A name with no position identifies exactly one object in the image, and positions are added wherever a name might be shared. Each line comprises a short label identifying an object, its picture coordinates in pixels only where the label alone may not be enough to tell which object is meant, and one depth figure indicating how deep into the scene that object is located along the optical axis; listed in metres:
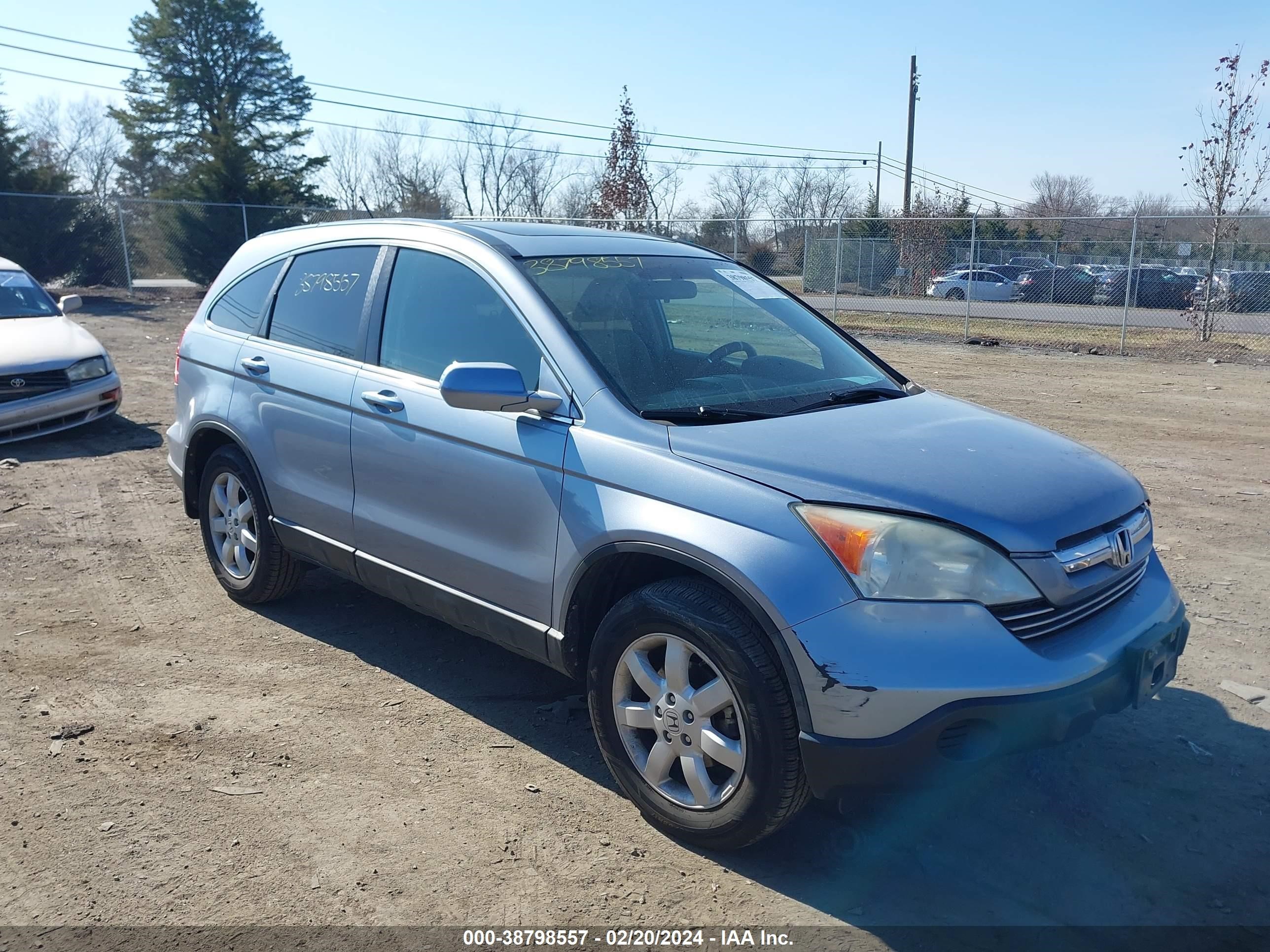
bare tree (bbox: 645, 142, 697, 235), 22.47
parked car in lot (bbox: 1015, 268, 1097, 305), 22.84
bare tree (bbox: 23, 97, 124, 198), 50.47
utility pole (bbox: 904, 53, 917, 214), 36.62
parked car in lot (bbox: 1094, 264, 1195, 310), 20.05
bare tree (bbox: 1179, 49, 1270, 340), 18.28
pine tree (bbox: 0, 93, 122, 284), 25.27
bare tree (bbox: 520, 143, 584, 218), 65.50
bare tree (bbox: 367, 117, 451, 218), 41.34
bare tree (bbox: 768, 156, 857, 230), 57.03
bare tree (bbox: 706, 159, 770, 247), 53.93
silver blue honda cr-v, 2.72
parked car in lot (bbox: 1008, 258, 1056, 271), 23.78
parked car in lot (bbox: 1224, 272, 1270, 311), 18.17
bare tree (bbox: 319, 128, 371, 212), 61.19
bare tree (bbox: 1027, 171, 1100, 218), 50.75
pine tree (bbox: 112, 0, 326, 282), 35.28
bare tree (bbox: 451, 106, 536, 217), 67.62
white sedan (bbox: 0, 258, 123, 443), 8.63
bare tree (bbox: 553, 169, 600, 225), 31.61
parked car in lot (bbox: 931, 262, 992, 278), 23.36
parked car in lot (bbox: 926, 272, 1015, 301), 22.97
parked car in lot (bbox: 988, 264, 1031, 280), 23.40
